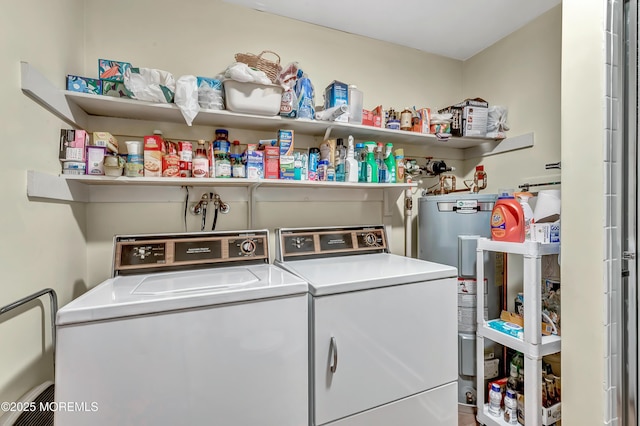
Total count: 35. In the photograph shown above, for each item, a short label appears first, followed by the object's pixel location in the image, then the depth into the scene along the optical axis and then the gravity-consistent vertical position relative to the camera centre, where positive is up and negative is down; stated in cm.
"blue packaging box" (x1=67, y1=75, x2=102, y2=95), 132 +58
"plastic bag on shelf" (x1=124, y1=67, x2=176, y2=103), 136 +59
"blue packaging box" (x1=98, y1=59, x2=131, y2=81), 138 +67
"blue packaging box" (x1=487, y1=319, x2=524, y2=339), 159 -66
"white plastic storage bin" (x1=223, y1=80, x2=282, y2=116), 151 +59
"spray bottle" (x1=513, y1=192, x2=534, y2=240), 159 +0
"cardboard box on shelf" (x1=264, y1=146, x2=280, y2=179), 163 +27
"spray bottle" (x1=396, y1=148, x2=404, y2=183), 198 +30
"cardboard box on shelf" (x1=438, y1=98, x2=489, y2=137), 212 +67
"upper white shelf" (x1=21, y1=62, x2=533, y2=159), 114 +51
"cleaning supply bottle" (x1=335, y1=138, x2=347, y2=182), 183 +31
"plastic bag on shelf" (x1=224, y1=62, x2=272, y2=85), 145 +68
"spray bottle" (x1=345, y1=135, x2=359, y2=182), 181 +26
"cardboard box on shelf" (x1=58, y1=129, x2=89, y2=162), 128 +29
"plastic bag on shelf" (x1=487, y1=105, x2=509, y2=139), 217 +66
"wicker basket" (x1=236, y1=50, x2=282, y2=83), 156 +78
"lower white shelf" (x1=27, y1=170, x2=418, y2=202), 113 +13
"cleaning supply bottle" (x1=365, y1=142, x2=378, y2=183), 187 +29
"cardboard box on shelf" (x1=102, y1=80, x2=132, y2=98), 140 +58
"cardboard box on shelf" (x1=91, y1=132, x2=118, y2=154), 137 +33
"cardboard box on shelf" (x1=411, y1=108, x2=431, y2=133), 206 +63
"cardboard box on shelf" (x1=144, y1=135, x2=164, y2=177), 143 +27
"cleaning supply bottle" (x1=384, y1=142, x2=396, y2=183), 194 +32
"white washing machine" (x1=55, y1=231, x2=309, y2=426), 91 -48
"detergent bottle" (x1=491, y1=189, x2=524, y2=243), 158 -5
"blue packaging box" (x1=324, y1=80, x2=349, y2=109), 174 +70
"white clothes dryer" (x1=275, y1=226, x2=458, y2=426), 123 -59
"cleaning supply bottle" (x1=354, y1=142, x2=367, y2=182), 188 +33
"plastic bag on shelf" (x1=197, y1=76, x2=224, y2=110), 151 +61
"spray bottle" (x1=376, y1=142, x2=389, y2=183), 193 +26
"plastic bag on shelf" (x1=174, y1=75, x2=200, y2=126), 140 +54
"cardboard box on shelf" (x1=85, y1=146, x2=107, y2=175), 134 +23
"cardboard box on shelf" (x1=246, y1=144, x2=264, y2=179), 160 +27
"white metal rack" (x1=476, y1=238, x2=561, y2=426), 146 -63
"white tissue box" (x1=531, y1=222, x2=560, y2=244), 149 -11
